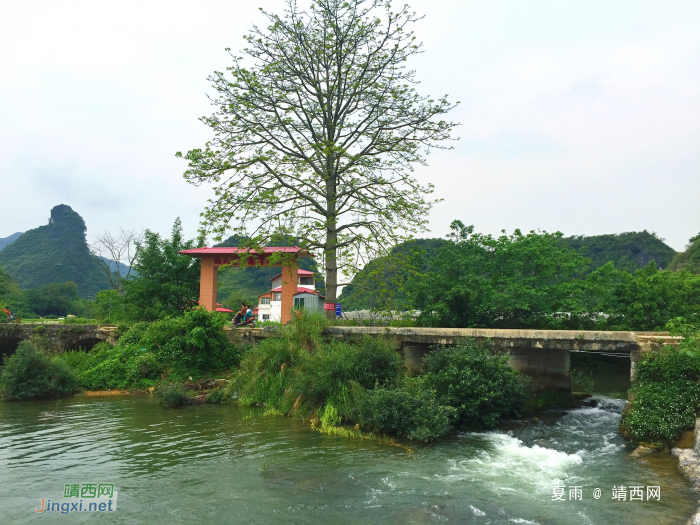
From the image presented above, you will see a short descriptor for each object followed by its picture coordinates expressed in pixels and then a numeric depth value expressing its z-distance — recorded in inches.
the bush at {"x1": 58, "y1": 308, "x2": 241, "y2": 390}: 670.5
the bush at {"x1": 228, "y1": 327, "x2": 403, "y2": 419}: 468.3
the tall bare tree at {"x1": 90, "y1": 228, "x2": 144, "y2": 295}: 1176.7
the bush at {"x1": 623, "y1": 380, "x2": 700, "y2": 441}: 349.1
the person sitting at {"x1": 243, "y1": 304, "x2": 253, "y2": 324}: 772.0
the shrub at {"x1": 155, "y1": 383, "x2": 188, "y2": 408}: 561.3
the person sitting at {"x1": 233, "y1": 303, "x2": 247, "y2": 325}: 772.7
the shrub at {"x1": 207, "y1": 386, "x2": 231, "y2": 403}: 587.2
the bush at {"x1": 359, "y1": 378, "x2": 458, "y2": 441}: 399.9
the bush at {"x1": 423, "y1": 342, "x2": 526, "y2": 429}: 426.6
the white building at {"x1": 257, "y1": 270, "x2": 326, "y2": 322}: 1034.7
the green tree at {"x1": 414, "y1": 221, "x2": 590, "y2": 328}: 663.1
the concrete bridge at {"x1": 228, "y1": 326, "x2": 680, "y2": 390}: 413.1
